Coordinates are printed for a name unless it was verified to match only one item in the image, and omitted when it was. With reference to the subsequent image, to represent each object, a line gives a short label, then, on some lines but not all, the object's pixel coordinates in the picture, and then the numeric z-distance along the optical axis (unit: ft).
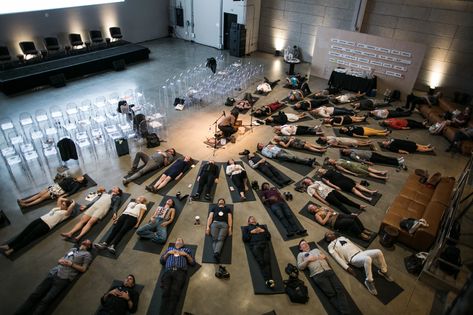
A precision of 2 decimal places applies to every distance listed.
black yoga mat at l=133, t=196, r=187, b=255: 17.57
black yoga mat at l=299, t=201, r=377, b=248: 18.43
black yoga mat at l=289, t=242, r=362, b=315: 14.94
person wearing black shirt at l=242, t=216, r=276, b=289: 16.29
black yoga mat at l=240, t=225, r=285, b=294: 15.69
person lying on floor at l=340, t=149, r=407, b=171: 25.23
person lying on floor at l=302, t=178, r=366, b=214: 20.89
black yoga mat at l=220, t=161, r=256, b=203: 21.40
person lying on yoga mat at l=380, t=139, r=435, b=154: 26.91
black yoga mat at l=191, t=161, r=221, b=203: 21.20
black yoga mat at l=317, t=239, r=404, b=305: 15.67
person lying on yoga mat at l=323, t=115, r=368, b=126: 30.37
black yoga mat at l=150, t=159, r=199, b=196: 21.70
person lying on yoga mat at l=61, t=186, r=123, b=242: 18.15
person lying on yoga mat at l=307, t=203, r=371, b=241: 18.69
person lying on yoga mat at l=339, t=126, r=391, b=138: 28.58
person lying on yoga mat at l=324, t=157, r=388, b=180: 23.92
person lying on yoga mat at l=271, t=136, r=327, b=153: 26.45
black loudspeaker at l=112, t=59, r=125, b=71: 39.75
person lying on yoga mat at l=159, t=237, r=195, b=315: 14.56
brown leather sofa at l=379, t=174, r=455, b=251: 17.71
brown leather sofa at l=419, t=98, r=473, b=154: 28.99
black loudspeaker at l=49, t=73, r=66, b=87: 34.73
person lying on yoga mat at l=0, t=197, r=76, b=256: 17.01
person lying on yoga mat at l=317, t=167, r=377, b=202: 22.04
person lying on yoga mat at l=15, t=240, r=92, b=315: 14.16
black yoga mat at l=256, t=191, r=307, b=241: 18.85
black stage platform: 33.09
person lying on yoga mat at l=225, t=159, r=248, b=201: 21.83
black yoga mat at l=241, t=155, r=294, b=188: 23.07
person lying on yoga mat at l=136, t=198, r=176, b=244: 17.99
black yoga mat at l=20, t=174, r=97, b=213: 19.69
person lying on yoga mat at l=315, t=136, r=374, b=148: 27.14
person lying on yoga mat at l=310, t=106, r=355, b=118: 31.71
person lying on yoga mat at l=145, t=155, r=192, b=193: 21.71
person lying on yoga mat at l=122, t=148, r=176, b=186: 22.59
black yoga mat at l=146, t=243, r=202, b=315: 14.66
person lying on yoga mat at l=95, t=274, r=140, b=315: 13.97
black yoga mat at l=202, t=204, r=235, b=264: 17.13
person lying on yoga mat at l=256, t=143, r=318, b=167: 24.82
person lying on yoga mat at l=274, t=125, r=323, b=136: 28.35
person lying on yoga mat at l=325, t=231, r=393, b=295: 16.24
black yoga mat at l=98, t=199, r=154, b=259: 17.16
